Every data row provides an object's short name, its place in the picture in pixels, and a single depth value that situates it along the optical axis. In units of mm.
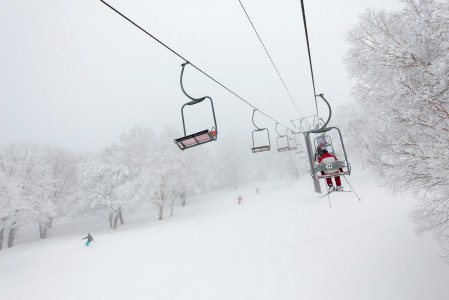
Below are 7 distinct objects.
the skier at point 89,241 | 18888
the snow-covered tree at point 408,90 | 6328
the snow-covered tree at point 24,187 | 23297
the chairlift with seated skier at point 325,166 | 7405
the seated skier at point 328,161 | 7729
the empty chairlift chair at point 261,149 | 11111
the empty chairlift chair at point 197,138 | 5586
